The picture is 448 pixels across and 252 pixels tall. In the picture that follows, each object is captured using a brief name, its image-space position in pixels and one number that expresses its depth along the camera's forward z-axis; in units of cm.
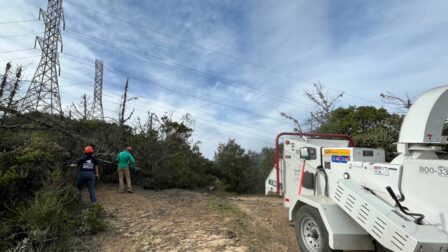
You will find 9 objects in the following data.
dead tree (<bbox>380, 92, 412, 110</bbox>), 1066
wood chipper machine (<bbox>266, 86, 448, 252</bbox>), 352
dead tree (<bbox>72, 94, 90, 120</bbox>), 1364
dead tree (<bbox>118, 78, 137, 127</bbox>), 1388
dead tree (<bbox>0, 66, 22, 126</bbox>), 900
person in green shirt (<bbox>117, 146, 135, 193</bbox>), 1096
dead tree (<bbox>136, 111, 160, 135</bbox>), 1418
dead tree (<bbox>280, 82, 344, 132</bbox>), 1836
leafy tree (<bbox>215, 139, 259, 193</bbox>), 1986
